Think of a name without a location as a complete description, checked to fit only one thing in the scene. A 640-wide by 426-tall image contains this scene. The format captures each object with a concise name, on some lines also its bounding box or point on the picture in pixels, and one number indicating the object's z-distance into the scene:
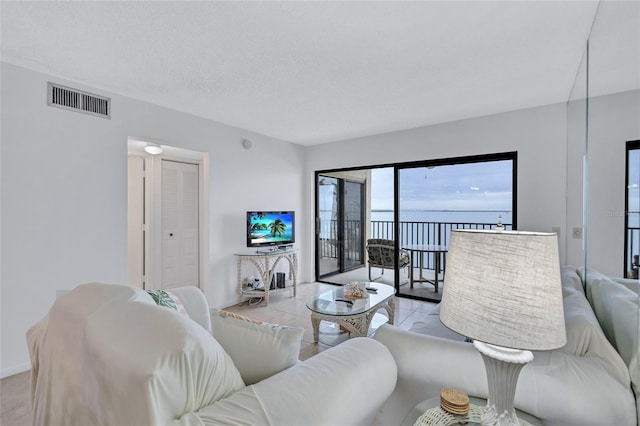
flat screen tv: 4.21
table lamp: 0.80
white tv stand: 4.01
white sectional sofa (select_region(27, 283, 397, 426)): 0.76
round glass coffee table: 2.56
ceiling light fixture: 3.36
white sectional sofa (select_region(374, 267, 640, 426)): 1.01
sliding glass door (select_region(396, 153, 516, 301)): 3.71
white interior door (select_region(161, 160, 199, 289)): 4.21
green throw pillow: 1.37
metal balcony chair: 4.61
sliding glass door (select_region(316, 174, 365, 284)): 5.33
